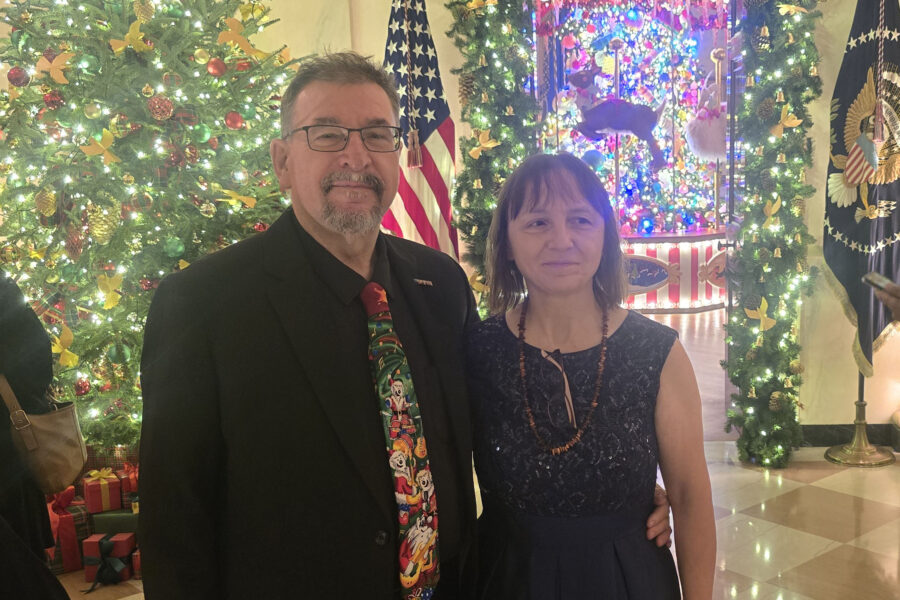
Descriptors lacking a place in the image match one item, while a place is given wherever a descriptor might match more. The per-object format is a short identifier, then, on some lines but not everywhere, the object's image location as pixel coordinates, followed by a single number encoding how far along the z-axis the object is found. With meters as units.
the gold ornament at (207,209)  3.54
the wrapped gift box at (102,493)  3.93
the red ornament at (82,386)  3.72
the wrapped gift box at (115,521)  3.93
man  1.45
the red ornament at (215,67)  3.50
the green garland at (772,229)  4.93
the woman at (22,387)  1.99
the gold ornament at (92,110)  3.31
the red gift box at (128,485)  3.99
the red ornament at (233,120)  3.54
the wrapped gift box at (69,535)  3.88
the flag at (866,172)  4.72
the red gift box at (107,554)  3.73
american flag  5.41
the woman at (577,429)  1.71
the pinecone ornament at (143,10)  3.36
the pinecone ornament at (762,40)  4.94
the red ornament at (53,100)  3.34
